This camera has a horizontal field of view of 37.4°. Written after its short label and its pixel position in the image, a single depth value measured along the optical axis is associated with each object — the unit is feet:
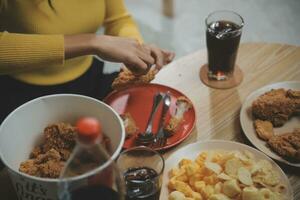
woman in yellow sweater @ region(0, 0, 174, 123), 3.67
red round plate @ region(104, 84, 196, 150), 3.39
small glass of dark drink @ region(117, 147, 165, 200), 2.76
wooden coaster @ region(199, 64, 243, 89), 3.88
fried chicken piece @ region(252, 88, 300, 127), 3.43
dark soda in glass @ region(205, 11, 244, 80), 3.81
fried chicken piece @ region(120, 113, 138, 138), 3.38
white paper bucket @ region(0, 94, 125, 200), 2.61
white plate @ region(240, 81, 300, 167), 3.23
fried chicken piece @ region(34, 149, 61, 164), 2.78
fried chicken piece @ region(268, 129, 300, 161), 3.12
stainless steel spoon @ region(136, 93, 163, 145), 3.33
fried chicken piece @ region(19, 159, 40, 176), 2.69
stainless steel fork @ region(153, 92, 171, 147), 3.32
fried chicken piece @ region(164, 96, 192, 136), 3.40
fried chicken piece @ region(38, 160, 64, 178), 2.65
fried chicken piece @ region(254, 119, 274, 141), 3.31
